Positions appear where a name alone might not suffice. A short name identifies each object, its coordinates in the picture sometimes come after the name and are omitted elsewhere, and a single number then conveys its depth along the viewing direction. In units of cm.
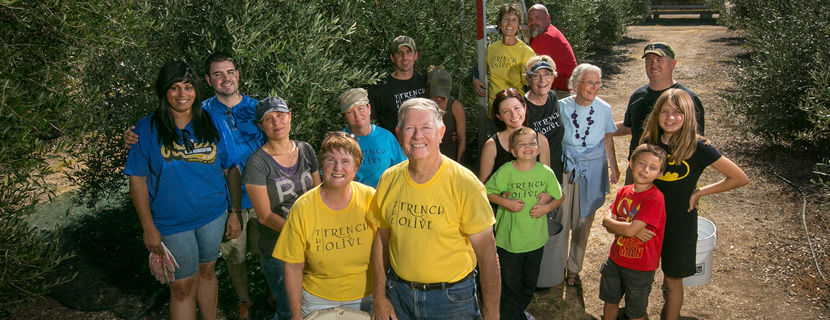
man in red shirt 695
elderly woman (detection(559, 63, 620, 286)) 501
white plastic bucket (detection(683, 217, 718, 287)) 473
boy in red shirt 405
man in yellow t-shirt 288
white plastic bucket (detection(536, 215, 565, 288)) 494
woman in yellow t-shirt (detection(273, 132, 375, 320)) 322
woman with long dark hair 385
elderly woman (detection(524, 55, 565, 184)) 492
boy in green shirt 436
